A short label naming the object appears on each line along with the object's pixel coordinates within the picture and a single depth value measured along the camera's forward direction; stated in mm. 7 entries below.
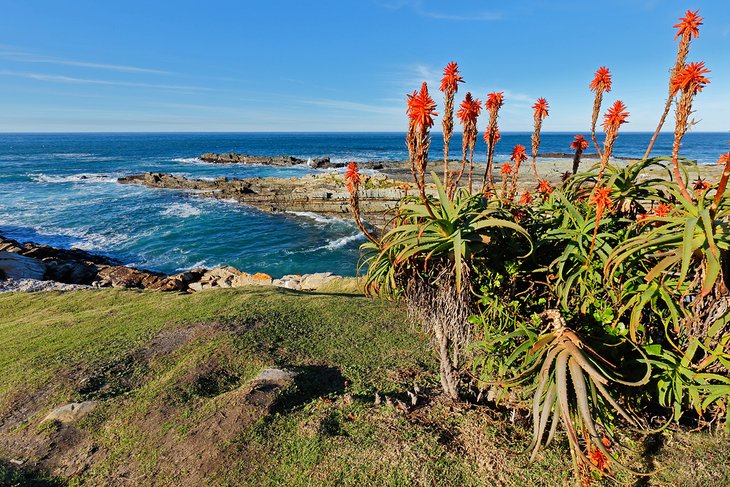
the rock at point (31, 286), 12883
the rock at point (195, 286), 17406
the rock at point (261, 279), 18133
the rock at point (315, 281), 15312
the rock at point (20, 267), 15604
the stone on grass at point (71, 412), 5852
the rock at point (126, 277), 16891
